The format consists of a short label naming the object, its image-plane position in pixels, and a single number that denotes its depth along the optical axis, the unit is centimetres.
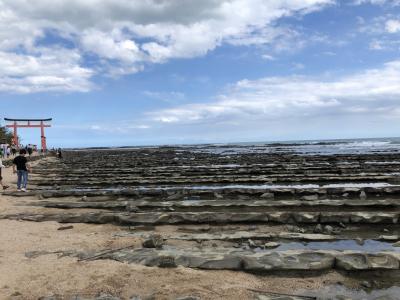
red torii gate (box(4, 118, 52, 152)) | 5867
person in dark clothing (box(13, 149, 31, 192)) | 1694
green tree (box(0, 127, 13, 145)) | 6177
